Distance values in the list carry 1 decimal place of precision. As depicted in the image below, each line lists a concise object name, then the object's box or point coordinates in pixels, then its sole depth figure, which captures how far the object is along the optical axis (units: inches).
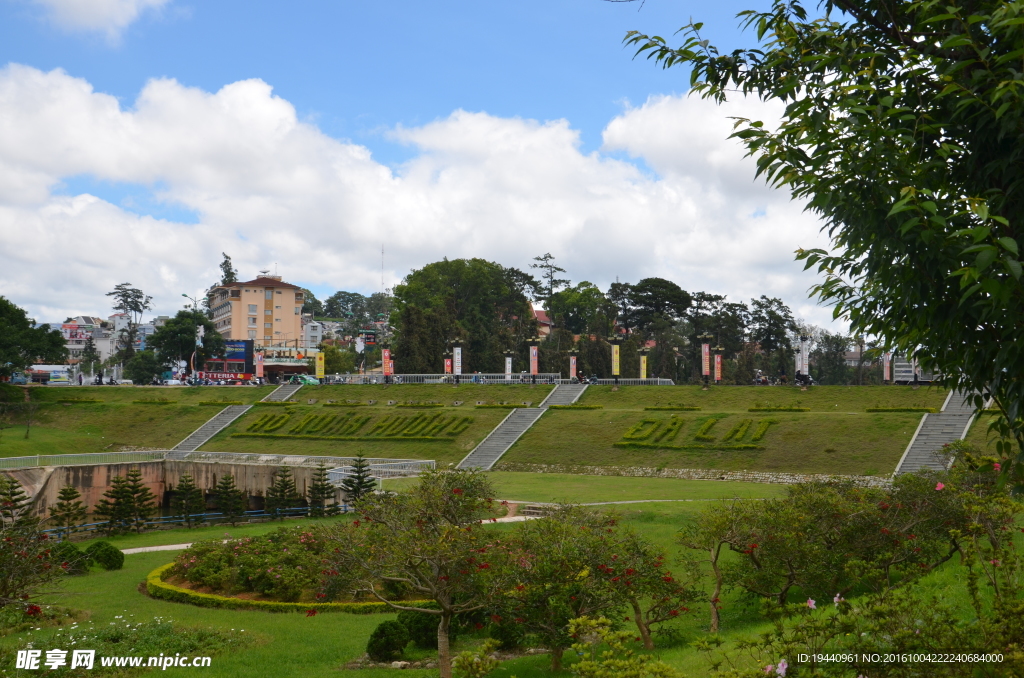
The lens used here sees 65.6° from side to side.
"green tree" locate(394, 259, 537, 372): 3129.9
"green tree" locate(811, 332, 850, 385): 3110.2
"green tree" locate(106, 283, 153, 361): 5408.5
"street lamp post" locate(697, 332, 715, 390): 2075.5
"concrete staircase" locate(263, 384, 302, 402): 2386.8
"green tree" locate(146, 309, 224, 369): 3193.9
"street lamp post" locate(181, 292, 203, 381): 3116.6
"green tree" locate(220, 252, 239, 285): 4884.4
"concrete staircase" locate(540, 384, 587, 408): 2063.2
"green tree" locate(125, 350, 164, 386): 3390.7
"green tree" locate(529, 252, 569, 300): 3900.1
